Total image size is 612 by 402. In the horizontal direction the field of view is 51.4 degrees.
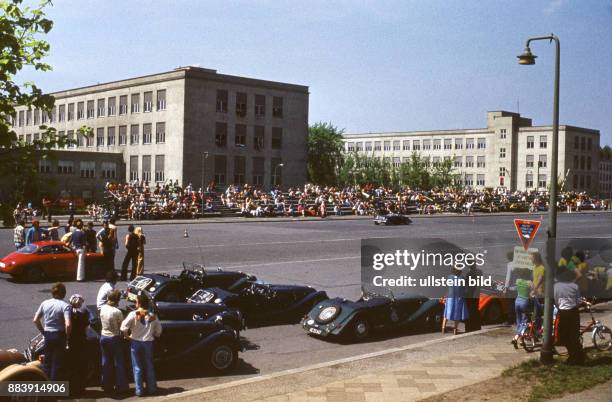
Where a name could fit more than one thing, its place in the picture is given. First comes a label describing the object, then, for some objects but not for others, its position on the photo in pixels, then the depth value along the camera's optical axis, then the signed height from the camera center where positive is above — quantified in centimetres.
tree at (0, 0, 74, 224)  770 +117
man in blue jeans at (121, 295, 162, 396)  1038 -240
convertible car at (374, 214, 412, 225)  5103 -164
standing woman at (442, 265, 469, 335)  1459 -234
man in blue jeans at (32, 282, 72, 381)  1029 -224
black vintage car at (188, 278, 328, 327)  1461 -250
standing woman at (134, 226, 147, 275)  2103 -202
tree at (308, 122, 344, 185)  9719 +704
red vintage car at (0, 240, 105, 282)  2008 -224
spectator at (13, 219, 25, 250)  2339 -160
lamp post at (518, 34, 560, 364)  1230 -85
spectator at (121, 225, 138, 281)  2109 -196
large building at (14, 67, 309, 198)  6219 +706
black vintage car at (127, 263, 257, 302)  1530 -216
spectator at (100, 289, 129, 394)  1042 -256
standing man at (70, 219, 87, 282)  2077 -172
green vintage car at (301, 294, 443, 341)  1410 -269
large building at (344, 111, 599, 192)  11812 +975
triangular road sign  1322 -59
